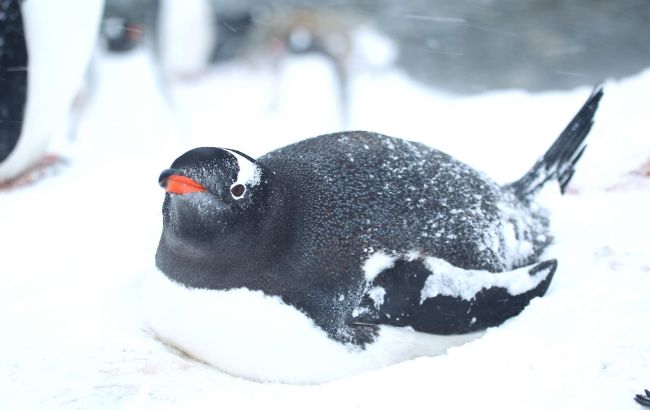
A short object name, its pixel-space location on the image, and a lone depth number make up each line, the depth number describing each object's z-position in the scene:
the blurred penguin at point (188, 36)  7.23
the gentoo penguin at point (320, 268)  1.58
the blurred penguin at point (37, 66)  2.53
